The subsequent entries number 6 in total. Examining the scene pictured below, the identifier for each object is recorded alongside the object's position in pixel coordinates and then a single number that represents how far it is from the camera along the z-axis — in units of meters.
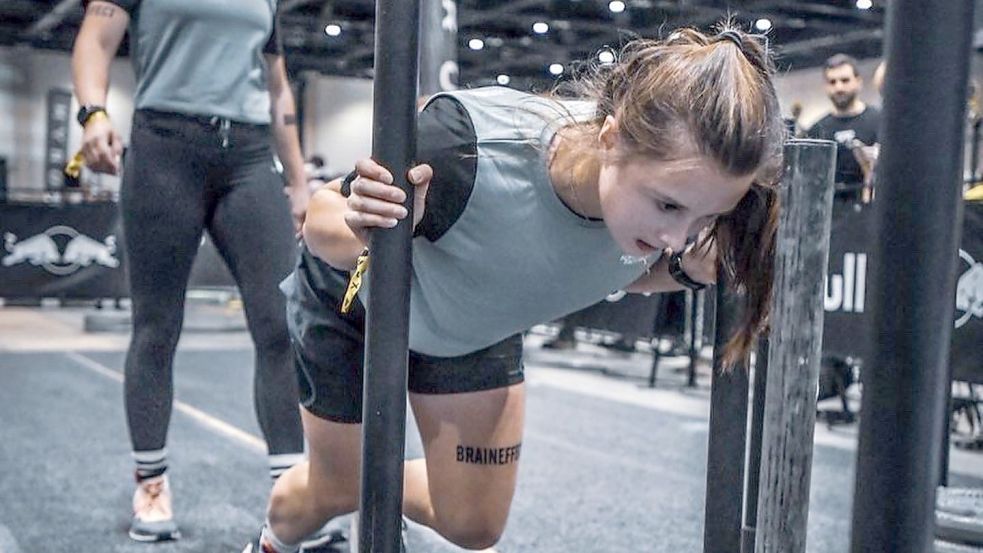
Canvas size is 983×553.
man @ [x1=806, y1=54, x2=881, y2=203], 3.99
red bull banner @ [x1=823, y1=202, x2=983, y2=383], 3.05
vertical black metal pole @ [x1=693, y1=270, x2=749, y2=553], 0.97
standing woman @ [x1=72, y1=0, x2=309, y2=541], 1.94
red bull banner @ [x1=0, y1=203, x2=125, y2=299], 6.48
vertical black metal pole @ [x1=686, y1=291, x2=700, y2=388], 4.82
